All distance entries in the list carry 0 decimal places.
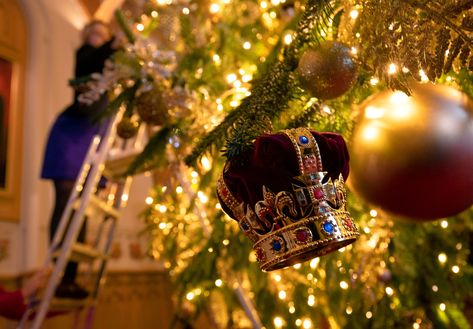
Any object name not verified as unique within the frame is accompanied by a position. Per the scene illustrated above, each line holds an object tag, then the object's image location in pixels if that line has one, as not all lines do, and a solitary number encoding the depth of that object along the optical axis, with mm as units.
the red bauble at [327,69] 726
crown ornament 550
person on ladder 1655
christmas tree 655
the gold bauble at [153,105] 1119
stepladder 1381
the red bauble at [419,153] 682
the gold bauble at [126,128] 1220
